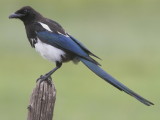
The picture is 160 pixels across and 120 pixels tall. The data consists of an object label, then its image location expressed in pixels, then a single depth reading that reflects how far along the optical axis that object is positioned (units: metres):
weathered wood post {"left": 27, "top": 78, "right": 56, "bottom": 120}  14.02
